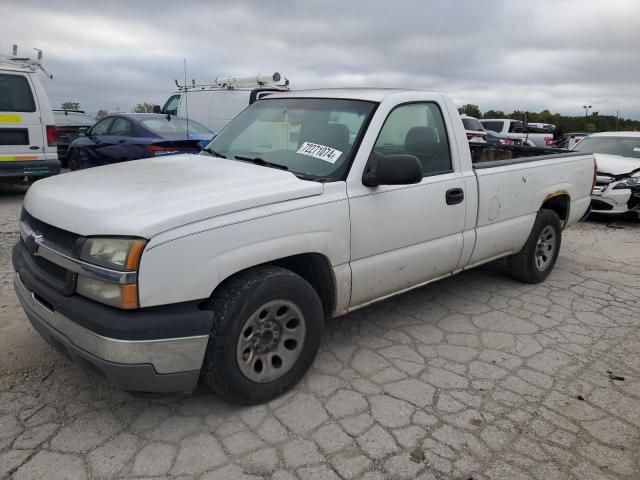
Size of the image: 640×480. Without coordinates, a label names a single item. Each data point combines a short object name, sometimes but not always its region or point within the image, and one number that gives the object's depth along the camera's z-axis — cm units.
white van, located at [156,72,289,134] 1118
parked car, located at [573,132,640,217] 852
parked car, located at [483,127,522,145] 1805
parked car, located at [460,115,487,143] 1662
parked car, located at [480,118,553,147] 2080
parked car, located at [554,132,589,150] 1907
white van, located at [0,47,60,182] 814
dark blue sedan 863
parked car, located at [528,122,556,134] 2417
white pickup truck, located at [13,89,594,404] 250
